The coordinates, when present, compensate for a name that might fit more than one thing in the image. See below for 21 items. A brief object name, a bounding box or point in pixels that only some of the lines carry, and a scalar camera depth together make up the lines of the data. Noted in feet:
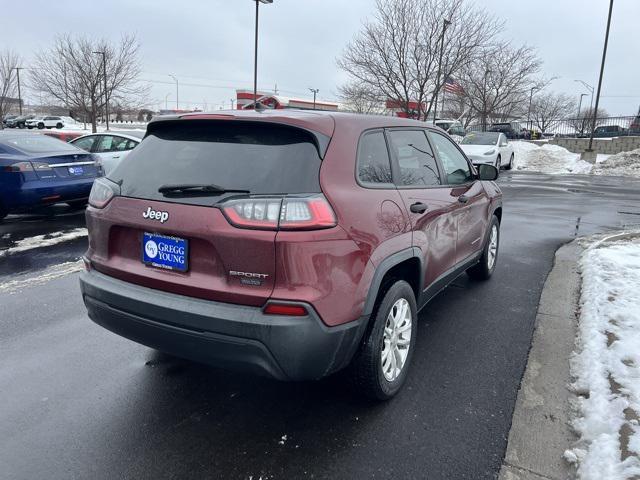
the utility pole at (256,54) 76.61
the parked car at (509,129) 114.62
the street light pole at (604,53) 73.42
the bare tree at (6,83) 88.99
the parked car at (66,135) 61.44
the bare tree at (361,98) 79.92
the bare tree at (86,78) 87.71
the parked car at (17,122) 166.73
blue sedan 24.07
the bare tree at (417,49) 73.61
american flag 76.83
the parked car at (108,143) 34.77
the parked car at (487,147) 59.00
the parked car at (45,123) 165.58
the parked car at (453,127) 96.27
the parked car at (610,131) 116.15
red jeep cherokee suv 7.60
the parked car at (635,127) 105.79
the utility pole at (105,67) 85.40
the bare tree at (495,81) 94.94
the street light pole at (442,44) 70.49
